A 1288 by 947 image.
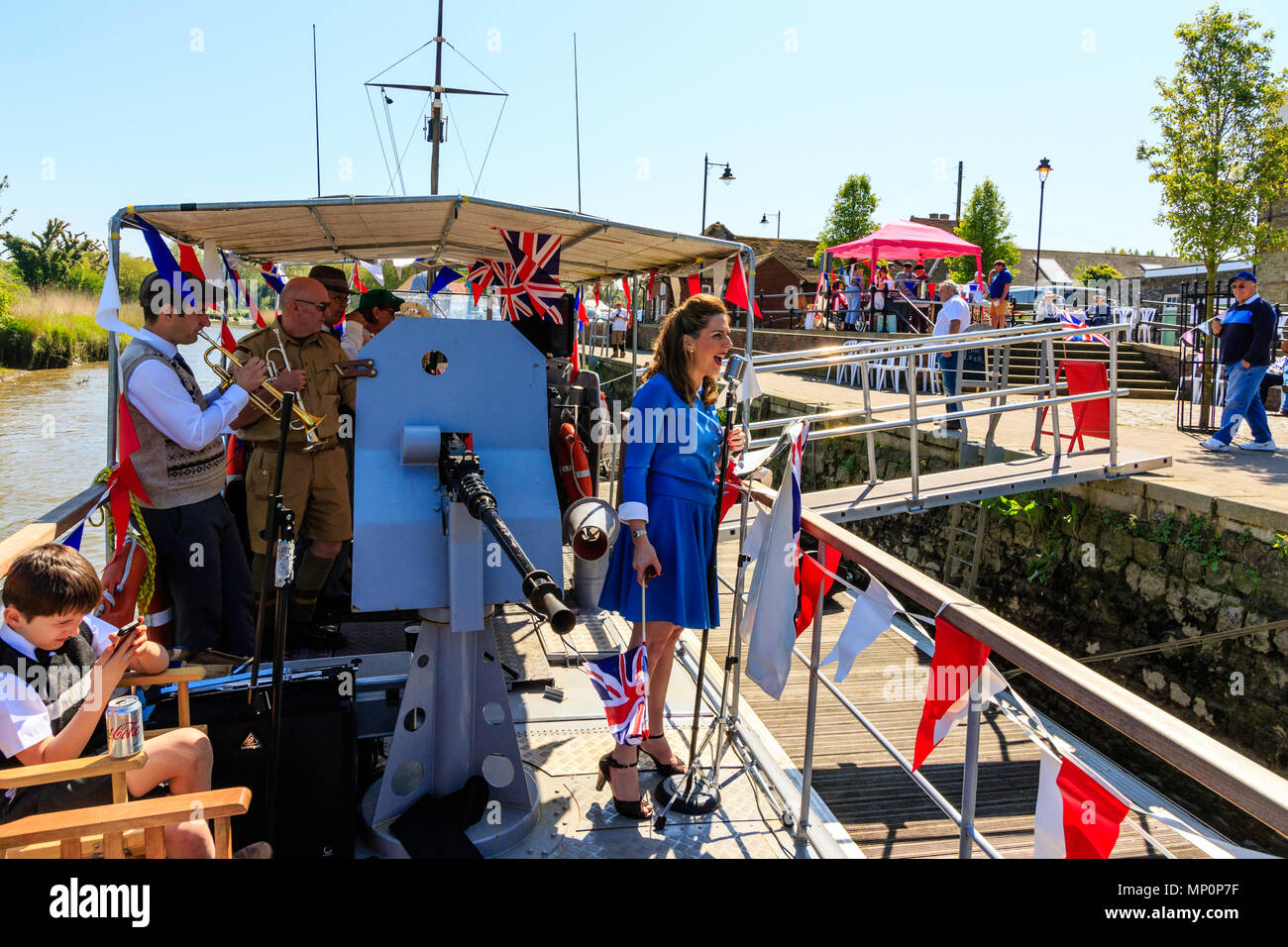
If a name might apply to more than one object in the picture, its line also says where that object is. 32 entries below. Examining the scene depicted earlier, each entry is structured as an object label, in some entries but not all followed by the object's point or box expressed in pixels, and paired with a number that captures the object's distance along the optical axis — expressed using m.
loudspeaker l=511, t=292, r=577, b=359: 6.08
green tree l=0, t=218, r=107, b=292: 51.16
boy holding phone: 2.12
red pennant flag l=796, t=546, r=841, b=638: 2.98
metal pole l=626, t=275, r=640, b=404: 6.82
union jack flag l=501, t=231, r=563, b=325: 5.32
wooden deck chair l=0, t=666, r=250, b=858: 1.83
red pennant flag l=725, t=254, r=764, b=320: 4.59
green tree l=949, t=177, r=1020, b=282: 46.34
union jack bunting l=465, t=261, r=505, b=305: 6.68
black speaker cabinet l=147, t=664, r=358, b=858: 2.61
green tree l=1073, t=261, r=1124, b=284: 50.47
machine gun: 1.88
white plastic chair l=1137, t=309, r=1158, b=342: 17.97
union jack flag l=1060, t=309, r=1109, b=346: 10.89
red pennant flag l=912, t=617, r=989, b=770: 2.03
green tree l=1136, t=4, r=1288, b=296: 10.48
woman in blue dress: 3.05
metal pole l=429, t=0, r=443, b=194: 20.19
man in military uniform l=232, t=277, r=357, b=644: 4.22
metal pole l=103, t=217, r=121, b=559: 3.14
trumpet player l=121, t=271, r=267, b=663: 3.24
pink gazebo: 17.48
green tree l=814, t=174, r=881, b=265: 43.38
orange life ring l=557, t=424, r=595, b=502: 5.05
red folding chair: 7.80
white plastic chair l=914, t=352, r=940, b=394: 14.94
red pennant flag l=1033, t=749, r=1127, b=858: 1.57
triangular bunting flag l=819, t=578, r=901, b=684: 2.43
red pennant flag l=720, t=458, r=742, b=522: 3.55
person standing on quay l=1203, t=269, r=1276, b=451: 8.64
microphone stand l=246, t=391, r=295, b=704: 2.27
